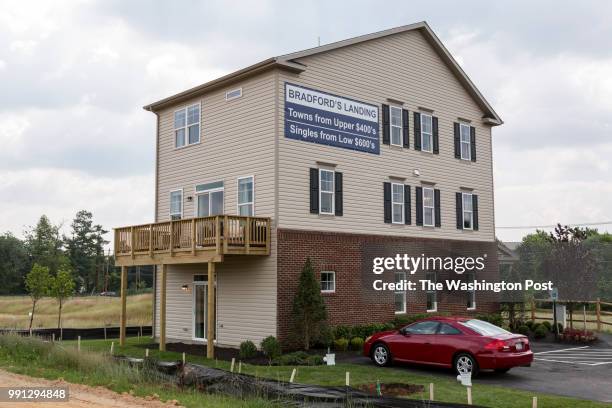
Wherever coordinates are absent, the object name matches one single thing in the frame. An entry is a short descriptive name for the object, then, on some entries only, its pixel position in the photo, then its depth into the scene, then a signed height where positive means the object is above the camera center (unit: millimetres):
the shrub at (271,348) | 20561 -2419
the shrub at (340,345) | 21781 -2466
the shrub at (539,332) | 26844 -2546
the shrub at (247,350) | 20875 -2521
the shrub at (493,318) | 28719 -2124
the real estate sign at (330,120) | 22781 +5579
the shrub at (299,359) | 19000 -2603
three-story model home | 22000 +3239
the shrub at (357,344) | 22234 -2485
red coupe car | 15773 -1923
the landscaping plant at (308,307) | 21250 -1161
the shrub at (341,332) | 22500 -2120
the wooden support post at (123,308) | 24909 -1371
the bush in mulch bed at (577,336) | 25450 -2577
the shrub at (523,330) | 27359 -2499
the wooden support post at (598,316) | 28625 -2055
